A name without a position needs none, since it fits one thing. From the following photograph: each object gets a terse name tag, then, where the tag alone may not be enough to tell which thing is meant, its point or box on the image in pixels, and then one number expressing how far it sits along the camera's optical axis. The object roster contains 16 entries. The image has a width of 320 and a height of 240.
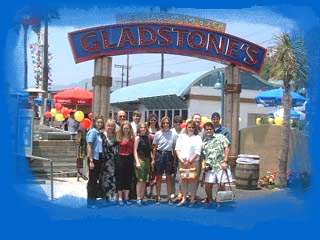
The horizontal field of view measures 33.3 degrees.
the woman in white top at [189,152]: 7.20
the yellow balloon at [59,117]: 11.09
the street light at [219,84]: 9.79
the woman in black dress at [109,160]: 6.92
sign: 6.76
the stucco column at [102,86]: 7.19
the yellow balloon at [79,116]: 8.63
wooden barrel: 8.27
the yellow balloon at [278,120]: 10.44
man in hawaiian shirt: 7.28
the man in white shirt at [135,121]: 7.17
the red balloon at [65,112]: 10.32
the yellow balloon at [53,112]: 11.29
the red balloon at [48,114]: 11.42
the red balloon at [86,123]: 8.13
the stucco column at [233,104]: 7.81
